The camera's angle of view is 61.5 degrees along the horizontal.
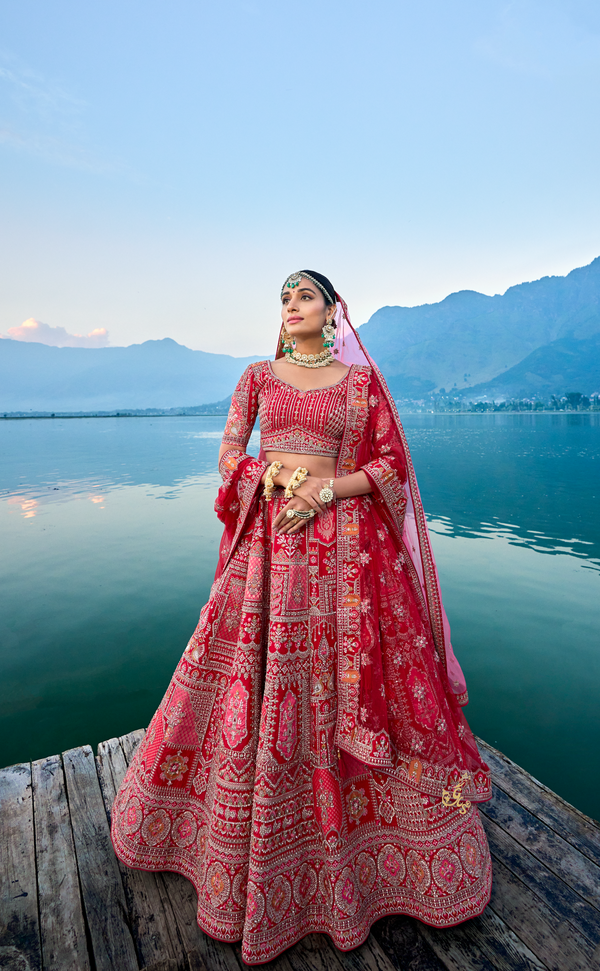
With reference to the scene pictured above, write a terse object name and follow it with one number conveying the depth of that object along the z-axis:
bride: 2.01
